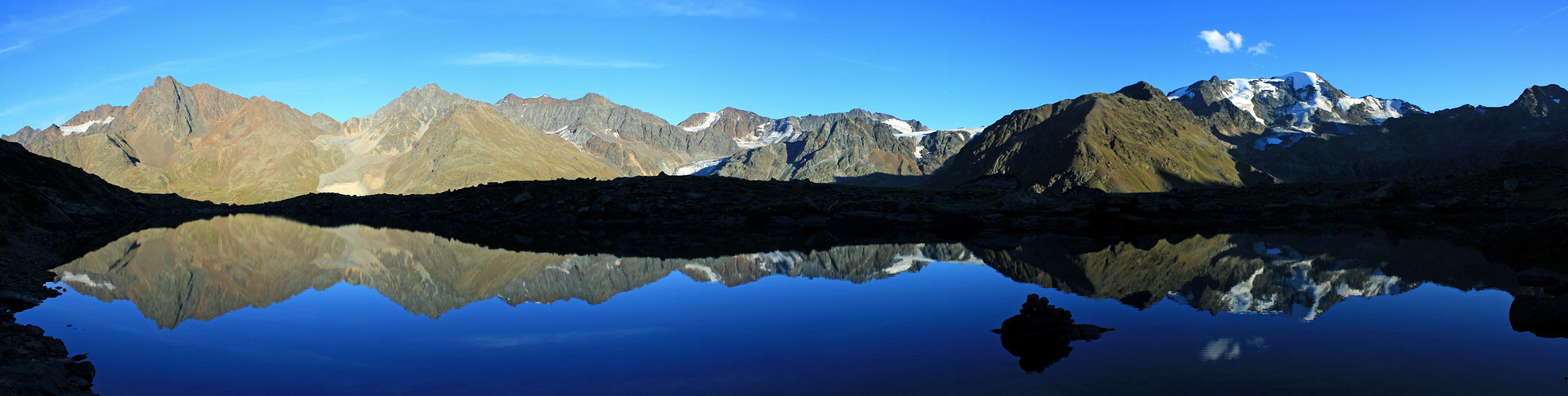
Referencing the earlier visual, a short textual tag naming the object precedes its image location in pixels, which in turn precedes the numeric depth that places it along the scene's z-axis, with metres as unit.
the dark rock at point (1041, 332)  17.02
